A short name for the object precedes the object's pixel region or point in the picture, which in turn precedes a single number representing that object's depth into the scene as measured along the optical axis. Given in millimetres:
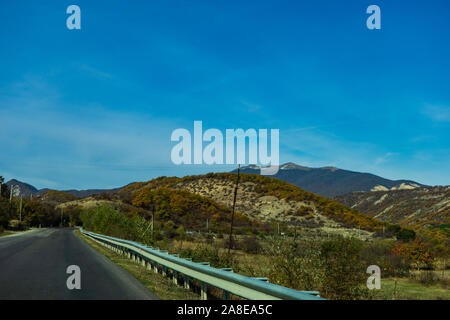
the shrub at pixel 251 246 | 35622
